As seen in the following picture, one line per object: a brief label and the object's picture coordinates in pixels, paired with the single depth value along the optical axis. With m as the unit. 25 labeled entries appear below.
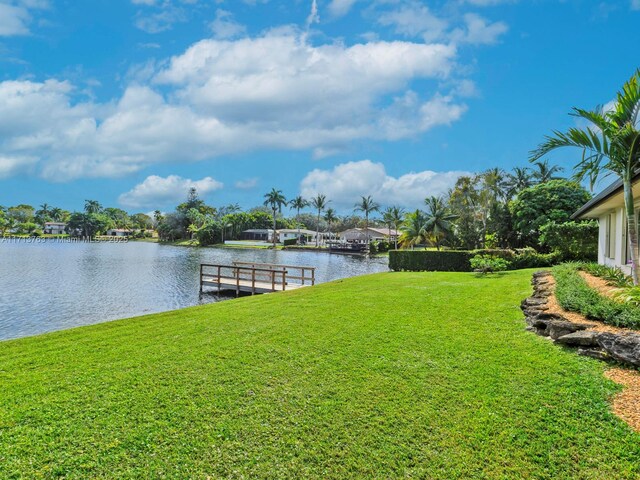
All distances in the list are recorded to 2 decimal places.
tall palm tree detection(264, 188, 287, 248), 77.50
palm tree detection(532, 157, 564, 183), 41.31
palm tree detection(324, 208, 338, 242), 74.85
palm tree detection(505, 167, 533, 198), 40.66
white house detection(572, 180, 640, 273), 9.91
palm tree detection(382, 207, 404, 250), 57.33
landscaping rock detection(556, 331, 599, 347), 4.94
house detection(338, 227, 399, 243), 69.62
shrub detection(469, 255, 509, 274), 16.03
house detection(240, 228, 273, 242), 84.56
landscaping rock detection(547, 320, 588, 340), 5.38
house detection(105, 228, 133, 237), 111.12
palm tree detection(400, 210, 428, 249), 32.66
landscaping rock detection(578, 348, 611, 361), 4.68
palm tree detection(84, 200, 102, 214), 124.75
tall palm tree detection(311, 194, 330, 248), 76.88
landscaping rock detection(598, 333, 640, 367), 4.29
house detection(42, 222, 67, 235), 113.44
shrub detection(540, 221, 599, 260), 17.62
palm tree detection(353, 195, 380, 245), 65.31
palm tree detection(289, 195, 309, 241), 87.51
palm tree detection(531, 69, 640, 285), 6.71
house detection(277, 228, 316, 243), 80.31
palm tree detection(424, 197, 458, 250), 31.81
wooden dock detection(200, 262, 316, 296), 18.45
